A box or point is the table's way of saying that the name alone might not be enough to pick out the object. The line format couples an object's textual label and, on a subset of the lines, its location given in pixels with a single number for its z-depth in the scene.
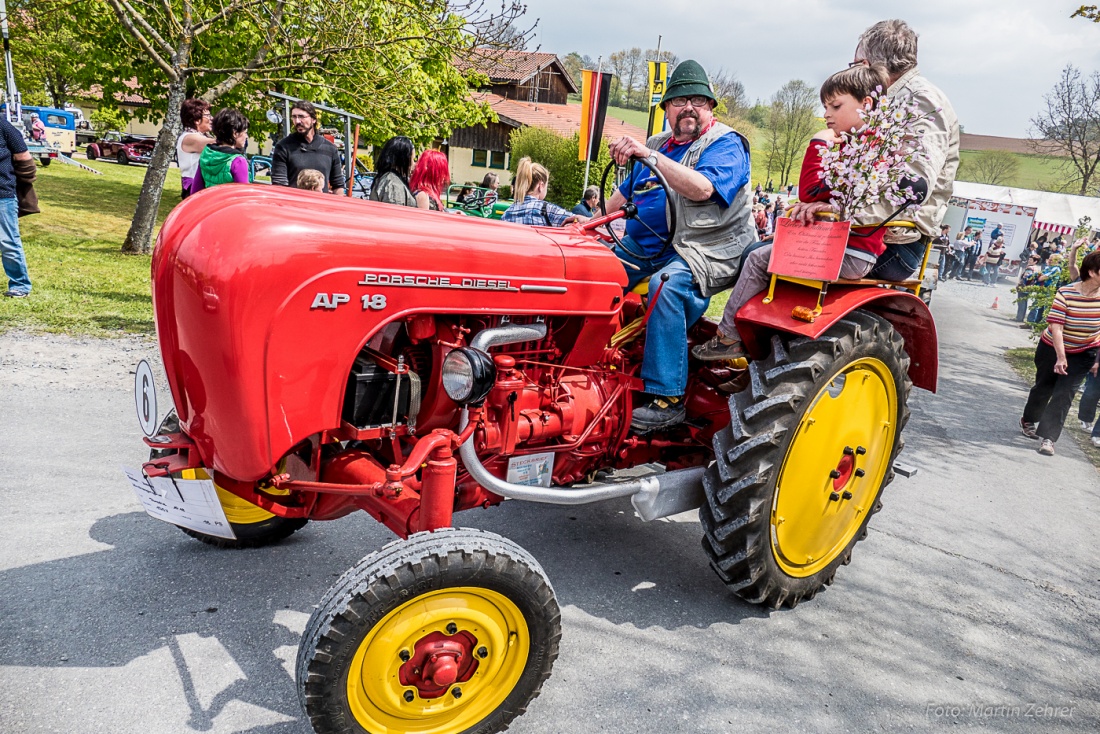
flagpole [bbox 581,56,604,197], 8.35
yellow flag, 10.24
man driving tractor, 2.98
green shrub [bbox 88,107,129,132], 33.48
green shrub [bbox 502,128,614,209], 26.25
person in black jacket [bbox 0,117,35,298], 6.35
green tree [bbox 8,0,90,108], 11.17
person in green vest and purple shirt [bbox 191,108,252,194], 5.32
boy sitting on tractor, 2.89
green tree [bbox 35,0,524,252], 8.41
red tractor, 2.01
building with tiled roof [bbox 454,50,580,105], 43.09
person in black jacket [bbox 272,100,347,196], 5.77
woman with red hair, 5.50
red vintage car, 31.70
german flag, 8.29
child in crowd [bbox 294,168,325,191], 5.21
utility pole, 13.32
